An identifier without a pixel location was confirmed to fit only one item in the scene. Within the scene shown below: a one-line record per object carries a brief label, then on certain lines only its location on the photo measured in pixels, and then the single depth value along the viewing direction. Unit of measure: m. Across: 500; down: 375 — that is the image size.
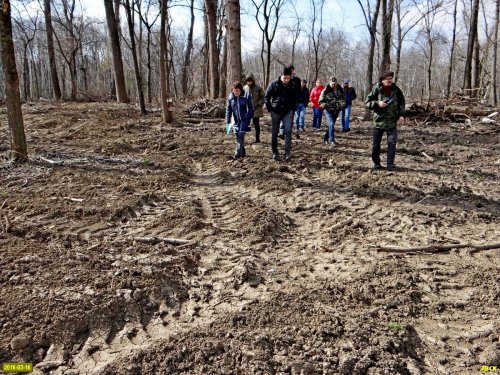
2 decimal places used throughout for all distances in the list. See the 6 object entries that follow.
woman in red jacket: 11.99
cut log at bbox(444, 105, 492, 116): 15.00
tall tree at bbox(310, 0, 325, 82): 30.67
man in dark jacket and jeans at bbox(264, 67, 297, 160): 7.79
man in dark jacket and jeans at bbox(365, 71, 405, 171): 7.05
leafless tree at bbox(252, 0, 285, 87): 21.47
